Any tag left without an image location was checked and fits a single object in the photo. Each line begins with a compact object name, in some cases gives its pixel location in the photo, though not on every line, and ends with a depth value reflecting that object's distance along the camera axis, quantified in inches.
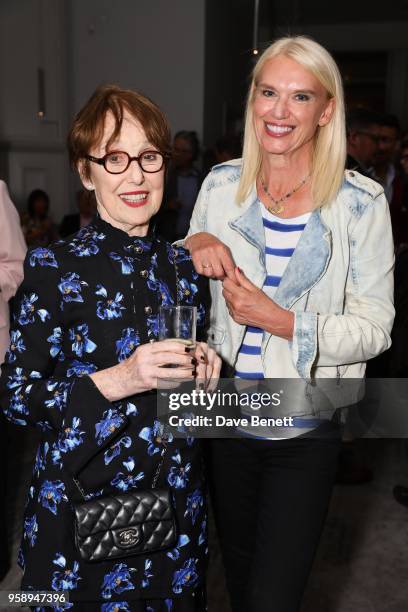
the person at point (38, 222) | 192.8
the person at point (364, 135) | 147.4
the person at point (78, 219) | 202.8
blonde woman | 61.7
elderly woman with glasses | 54.2
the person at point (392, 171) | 141.6
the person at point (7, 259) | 95.0
